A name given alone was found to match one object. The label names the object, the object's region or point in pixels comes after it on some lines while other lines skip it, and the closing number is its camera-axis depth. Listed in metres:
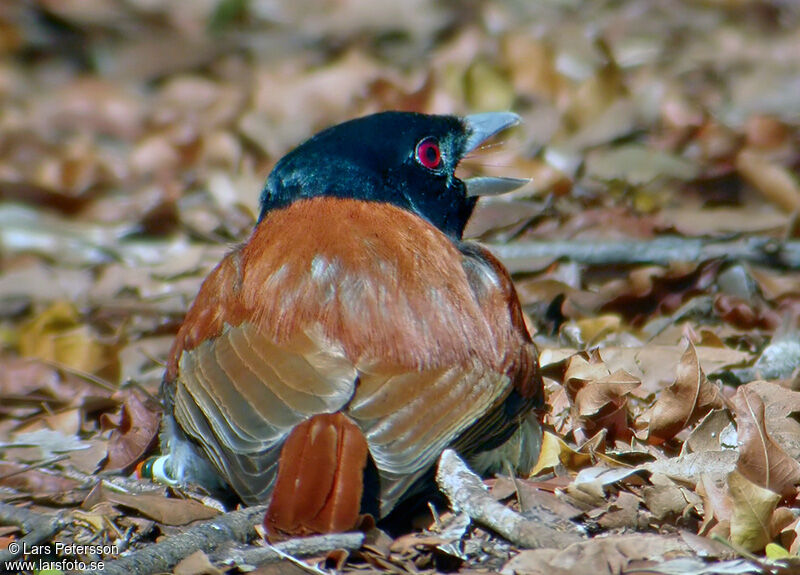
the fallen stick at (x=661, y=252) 12.12
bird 6.86
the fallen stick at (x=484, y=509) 6.69
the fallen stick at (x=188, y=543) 6.55
